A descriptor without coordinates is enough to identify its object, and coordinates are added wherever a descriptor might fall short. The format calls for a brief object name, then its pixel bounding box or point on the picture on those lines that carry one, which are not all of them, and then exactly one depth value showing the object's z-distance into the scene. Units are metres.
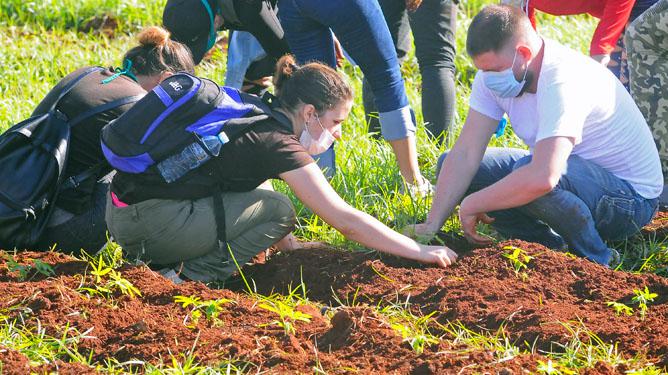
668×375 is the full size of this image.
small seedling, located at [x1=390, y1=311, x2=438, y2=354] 7.35
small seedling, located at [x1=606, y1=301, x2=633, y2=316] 8.13
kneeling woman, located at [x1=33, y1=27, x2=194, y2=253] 9.78
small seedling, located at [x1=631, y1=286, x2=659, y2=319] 8.14
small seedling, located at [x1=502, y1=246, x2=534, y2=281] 8.84
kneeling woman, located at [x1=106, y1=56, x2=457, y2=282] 8.73
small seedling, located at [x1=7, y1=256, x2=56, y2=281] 9.01
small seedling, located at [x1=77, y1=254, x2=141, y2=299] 8.48
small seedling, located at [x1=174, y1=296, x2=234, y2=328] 8.01
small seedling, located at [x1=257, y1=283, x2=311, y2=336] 7.72
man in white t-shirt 8.90
